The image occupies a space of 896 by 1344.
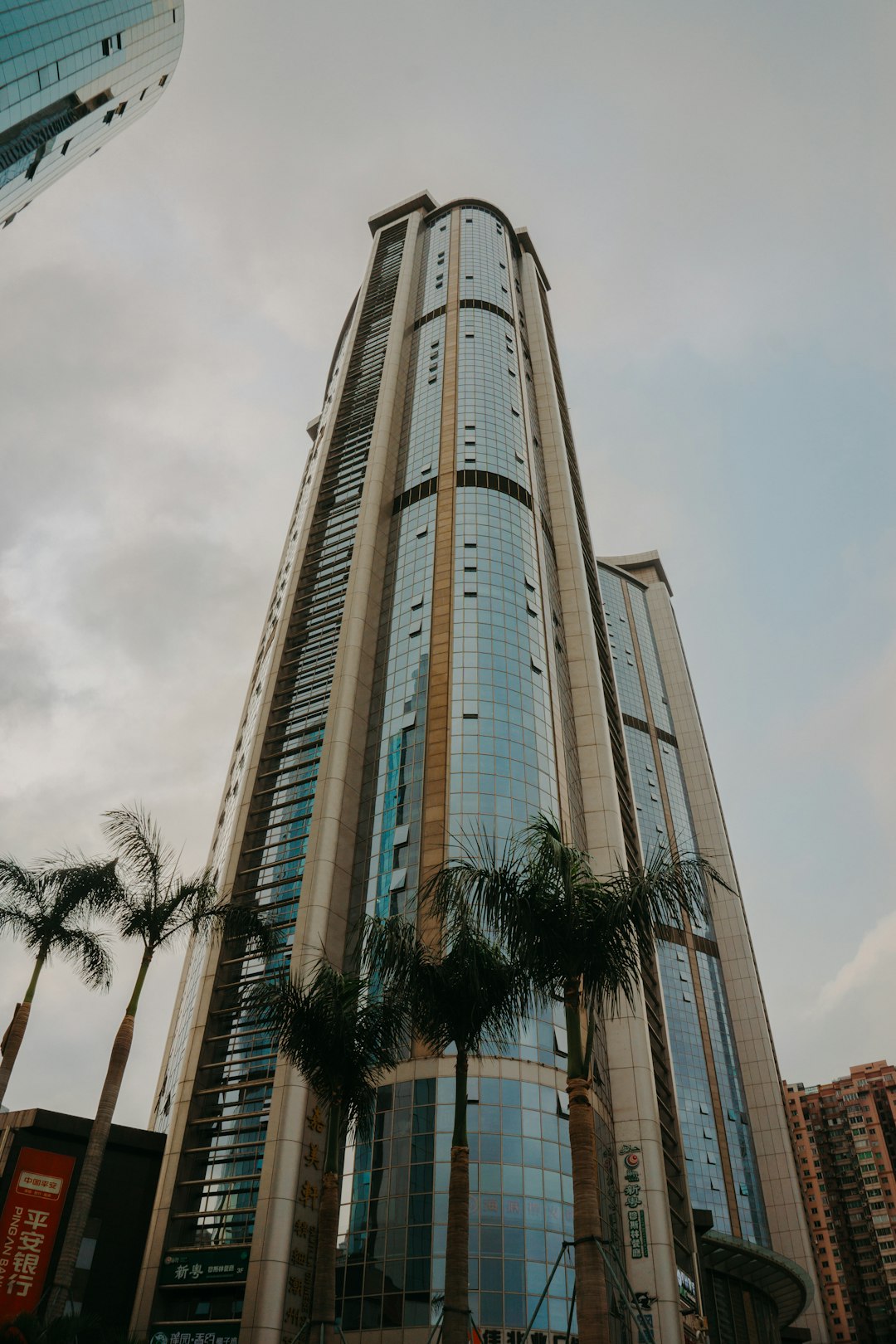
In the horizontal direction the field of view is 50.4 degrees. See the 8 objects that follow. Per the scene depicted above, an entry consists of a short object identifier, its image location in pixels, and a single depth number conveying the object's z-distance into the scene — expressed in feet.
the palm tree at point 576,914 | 84.74
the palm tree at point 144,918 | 105.29
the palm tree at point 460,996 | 91.35
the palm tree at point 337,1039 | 106.01
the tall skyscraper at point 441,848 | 157.07
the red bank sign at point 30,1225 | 139.64
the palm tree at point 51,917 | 125.29
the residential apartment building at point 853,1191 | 551.18
